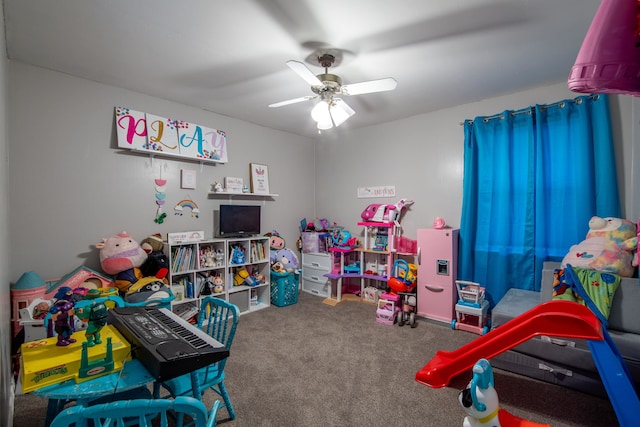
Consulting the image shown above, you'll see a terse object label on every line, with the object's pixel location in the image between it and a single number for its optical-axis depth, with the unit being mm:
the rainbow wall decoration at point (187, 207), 3238
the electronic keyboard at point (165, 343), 990
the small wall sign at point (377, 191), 3936
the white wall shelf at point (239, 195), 3554
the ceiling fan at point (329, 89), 1942
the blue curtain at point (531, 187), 2533
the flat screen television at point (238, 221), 3441
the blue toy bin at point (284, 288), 3713
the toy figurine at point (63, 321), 1149
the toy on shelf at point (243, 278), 3547
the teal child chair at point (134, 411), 703
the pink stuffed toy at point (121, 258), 2568
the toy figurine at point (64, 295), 1274
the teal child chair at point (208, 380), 1369
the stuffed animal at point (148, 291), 2367
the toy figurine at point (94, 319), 1152
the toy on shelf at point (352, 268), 3947
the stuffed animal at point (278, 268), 3779
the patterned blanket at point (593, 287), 1969
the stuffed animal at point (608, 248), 2115
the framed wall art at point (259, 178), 3895
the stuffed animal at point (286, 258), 3900
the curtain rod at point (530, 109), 2596
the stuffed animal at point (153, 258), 2809
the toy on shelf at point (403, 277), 3332
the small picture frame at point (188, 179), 3248
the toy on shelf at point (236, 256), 3465
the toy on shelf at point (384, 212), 3668
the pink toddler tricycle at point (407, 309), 3101
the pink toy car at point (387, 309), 3160
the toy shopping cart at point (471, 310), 2848
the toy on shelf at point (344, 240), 3979
